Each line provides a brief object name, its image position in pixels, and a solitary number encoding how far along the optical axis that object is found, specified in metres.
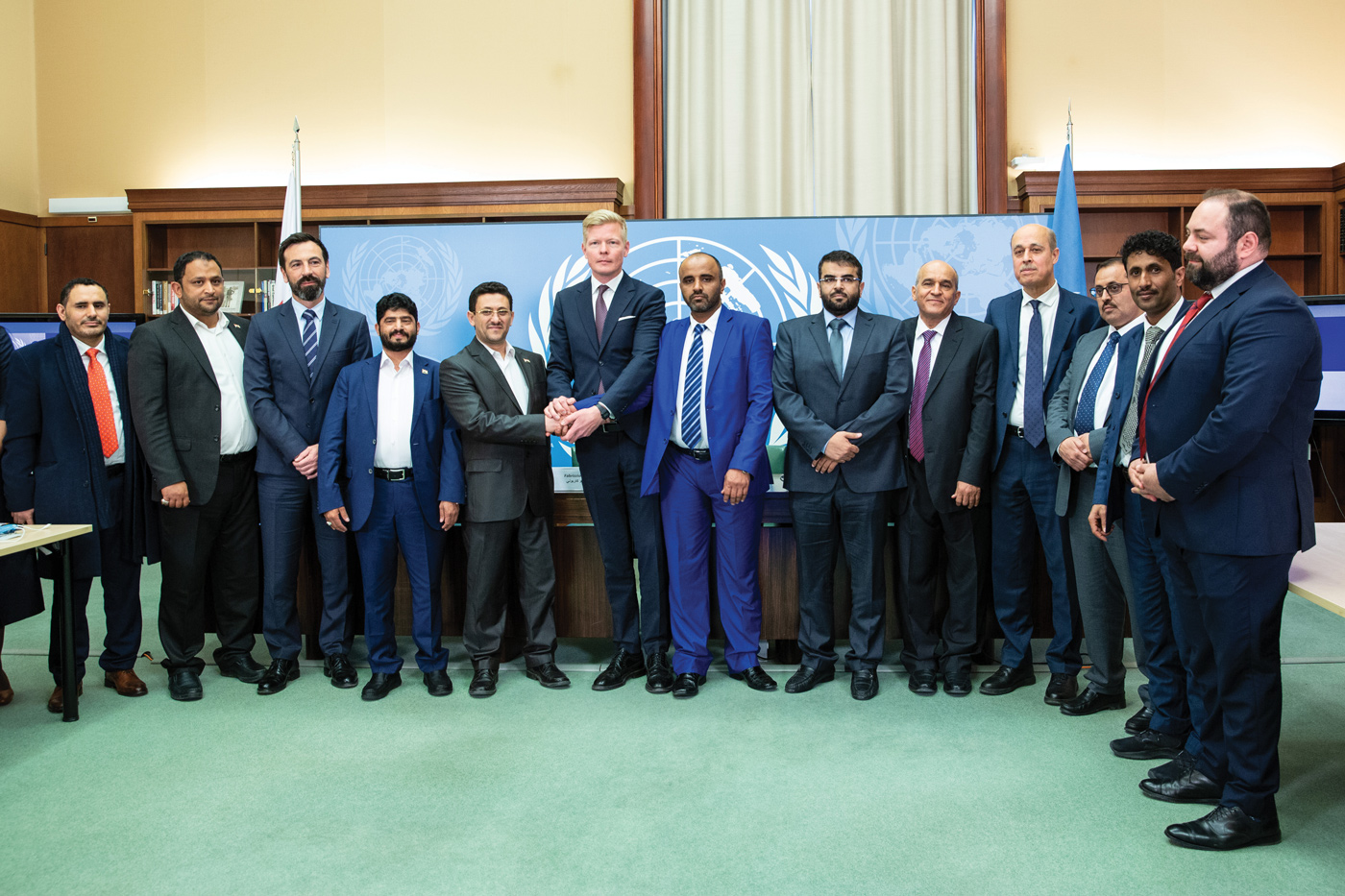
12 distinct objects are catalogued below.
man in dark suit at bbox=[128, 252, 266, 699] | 3.48
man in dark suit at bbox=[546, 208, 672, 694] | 3.54
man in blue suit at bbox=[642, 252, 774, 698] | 3.43
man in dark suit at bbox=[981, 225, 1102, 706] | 3.31
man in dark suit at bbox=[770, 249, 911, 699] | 3.38
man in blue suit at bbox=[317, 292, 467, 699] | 3.47
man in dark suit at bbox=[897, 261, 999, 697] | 3.39
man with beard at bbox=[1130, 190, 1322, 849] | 2.09
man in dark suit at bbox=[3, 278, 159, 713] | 3.43
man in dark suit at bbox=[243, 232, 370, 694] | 3.55
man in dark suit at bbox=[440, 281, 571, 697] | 3.45
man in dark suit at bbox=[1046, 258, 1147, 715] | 3.03
